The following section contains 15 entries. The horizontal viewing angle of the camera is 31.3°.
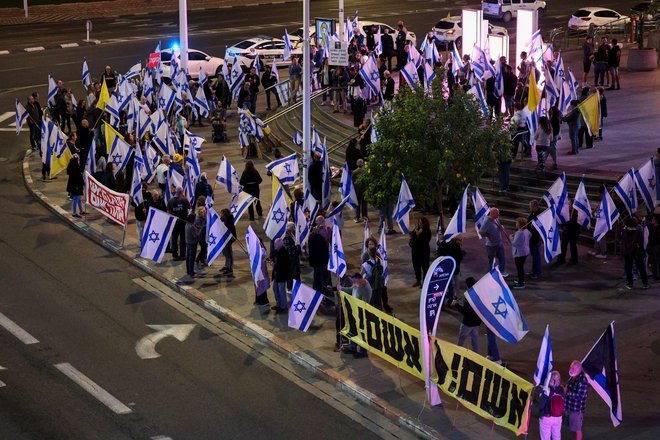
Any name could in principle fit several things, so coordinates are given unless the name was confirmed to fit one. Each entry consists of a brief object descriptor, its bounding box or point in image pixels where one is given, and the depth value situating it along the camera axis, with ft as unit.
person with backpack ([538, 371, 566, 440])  54.08
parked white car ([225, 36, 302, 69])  160.76
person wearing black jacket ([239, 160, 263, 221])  95.25
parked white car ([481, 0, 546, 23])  193.36
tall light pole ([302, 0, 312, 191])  88.12
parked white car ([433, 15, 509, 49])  165.99
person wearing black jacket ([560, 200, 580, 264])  82.64
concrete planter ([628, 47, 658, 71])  145.07
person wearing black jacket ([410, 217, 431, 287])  78.54
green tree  82.48
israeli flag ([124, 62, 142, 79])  136.00
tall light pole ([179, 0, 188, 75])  132.90
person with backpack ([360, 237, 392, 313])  70.64
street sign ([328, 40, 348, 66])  100.73
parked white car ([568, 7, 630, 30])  180.93
